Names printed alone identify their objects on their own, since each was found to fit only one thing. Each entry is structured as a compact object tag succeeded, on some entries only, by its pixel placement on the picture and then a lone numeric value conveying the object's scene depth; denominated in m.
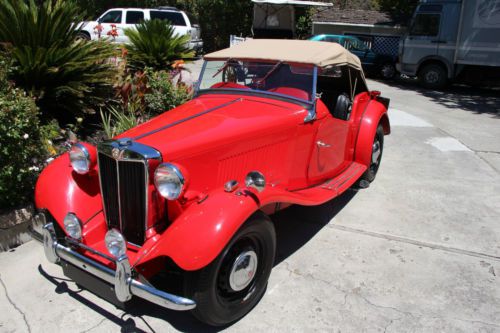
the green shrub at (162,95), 6.19
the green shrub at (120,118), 5.32
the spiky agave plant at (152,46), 7.14
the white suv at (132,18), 16.75
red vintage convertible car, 2.54
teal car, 16.08
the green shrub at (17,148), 3.66
